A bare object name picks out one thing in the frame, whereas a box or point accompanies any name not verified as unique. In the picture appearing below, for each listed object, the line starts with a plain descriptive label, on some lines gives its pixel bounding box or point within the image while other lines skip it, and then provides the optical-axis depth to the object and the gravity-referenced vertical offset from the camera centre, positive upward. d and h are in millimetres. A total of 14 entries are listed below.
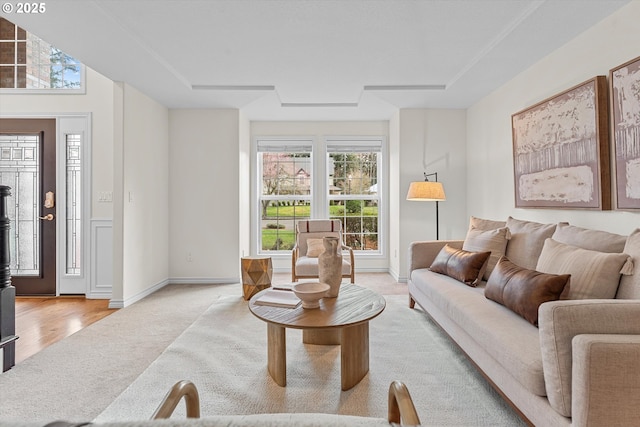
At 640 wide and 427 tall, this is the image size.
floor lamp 4098 +320
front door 3979 +371
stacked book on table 2214 -532
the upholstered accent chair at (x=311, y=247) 3811 -341
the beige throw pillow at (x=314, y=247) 4215 -342
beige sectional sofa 1173 -480
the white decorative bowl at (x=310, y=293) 2123 -456
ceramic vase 2375 -329
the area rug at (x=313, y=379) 1784 -971
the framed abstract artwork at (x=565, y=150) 2383 +535
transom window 4059 +1893
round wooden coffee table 1920 -586
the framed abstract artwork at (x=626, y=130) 2115 +549
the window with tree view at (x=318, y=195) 5543 +392
